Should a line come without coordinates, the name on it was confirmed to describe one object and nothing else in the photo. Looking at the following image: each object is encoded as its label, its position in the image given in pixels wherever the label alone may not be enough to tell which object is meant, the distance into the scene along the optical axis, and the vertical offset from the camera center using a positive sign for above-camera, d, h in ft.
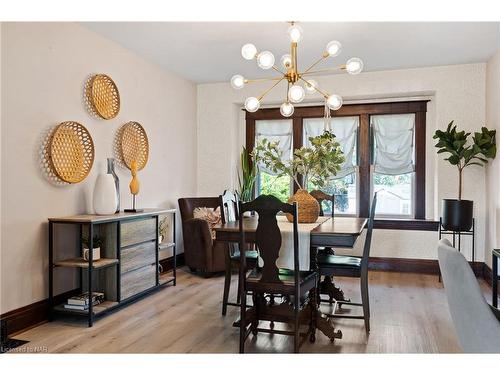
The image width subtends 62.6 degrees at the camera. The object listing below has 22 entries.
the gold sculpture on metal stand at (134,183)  13.61 +0.21
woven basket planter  10.71 -0.42
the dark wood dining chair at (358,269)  10.07 -1.94
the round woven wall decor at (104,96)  12.57 +2.95
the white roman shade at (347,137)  18.52 +2.46
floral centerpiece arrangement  10.18 +0.71
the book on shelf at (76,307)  10.62 -3.07
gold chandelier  9.77 +3.10
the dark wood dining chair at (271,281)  8.39 -1.98
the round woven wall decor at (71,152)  11.03 +1.04
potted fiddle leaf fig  14.55 +1.37
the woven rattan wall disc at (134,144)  14.12 +1.60
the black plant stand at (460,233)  15.13 -1.57
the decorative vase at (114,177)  12.22 +0.37
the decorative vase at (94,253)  10.83 -1.72
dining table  8.93 -1.00
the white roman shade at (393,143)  17.89 +2.12
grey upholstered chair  5.27 -1.50
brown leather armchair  15.67 -2.27
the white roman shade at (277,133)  19.62 +2.79
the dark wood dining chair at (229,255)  11.24 -1.84
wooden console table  10.64 -1.94
